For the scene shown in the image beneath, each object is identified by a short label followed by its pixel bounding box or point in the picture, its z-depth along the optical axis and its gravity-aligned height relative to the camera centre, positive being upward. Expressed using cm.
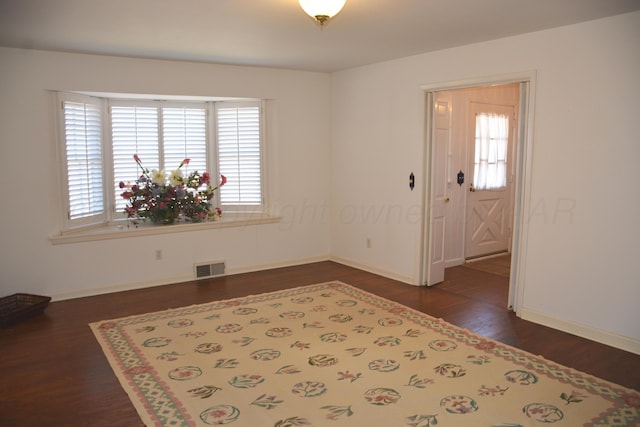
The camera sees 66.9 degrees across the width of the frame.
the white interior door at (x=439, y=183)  534 -20
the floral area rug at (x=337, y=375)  283 -143
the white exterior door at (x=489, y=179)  655 -19
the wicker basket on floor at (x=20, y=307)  427 -130
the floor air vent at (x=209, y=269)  581 -127
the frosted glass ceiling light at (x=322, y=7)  283 +93
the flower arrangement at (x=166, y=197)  564 -38
